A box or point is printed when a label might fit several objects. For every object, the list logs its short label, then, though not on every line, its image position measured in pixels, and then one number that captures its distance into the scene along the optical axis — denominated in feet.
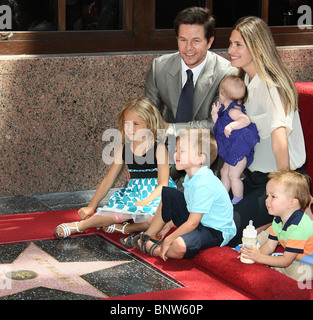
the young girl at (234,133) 13.16
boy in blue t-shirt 12.29
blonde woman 12.73
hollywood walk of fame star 11.13
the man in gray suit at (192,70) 14.57
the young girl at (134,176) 13.85
